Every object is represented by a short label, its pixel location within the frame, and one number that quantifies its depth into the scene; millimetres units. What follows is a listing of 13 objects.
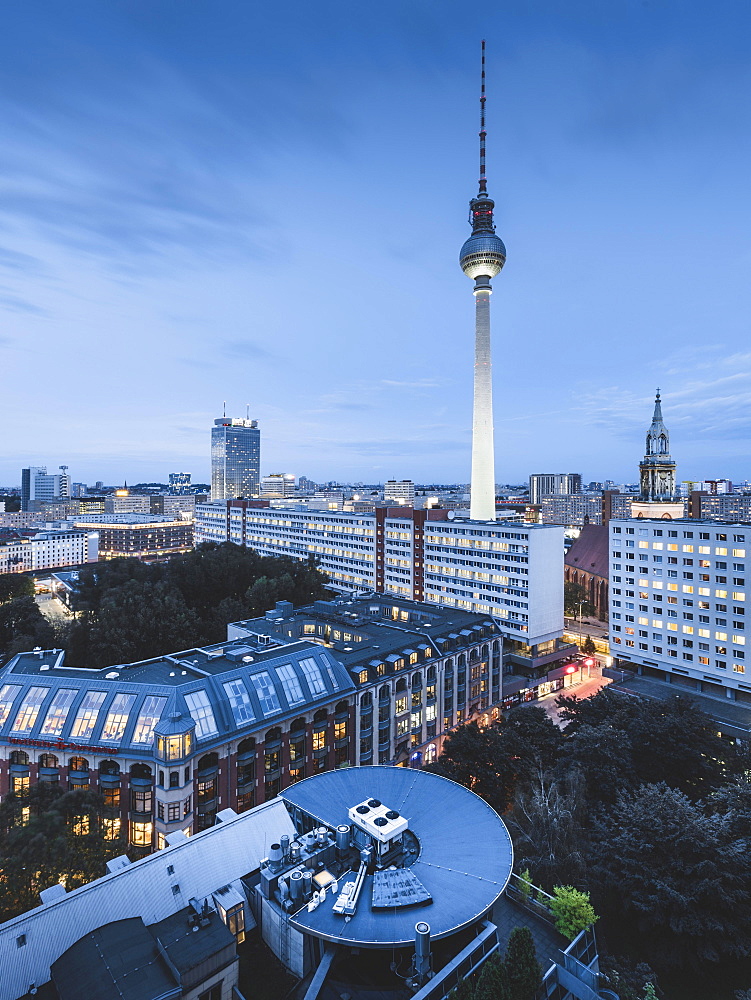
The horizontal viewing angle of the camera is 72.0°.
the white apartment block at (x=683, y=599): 71788
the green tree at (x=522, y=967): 19547
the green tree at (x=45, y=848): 25414
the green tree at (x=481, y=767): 45312
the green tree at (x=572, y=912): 25109
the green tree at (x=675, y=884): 27609
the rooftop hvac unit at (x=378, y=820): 26109
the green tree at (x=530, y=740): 47500
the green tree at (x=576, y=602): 120062
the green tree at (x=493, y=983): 19234
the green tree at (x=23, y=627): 77525
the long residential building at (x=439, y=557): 89625
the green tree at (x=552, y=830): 32344
